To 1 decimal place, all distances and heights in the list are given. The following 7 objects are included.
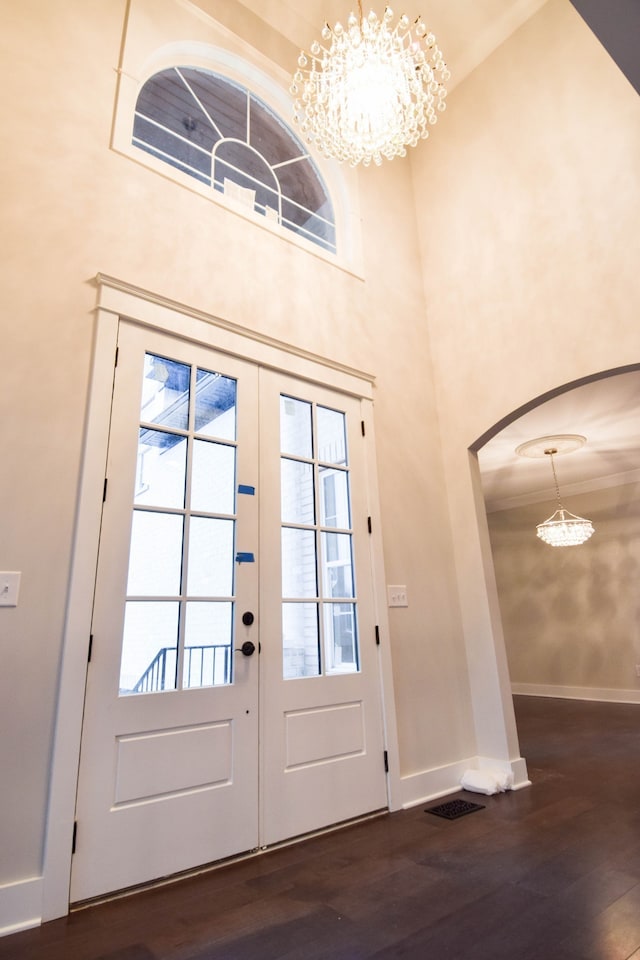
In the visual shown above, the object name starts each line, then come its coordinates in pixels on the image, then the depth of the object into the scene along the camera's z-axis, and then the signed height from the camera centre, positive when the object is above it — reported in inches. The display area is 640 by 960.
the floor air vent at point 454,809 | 110.7 -39.6
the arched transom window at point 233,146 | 129.2 +128.0
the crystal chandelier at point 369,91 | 113.4 +116.8
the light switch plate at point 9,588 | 79.0 +7.5
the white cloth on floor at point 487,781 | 123.1 -37.2
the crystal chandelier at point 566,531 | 243.3 +40.0
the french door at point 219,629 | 84.9 +0.3
